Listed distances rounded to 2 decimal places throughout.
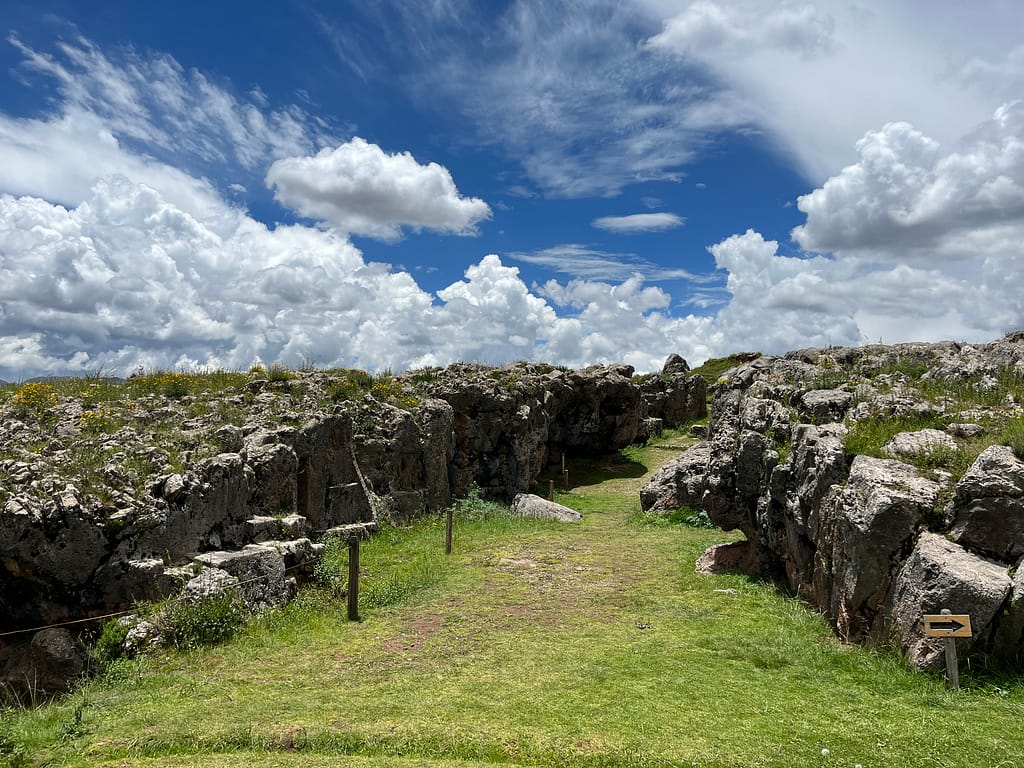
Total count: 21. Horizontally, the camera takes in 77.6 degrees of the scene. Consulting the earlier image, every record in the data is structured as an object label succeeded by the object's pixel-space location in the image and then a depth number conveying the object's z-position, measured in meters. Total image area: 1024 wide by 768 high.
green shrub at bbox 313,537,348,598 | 15.64
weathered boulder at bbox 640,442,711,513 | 25.20
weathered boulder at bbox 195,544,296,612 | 13.68
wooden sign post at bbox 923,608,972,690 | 8.86
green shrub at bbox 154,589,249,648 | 11.90
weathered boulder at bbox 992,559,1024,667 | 9.18
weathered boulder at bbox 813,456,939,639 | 10.74
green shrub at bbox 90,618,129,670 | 11.22
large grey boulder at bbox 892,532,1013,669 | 9.27
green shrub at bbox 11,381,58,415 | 17.89
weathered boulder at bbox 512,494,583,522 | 26.79
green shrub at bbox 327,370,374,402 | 23.47
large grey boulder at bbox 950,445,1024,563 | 9.95
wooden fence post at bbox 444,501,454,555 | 20.06
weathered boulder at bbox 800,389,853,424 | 15.66
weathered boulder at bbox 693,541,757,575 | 17.12
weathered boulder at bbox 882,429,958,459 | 12.03
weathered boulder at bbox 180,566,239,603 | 12.54
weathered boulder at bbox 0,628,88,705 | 10.68
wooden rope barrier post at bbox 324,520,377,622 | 13.91
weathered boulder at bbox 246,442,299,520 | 16.83
